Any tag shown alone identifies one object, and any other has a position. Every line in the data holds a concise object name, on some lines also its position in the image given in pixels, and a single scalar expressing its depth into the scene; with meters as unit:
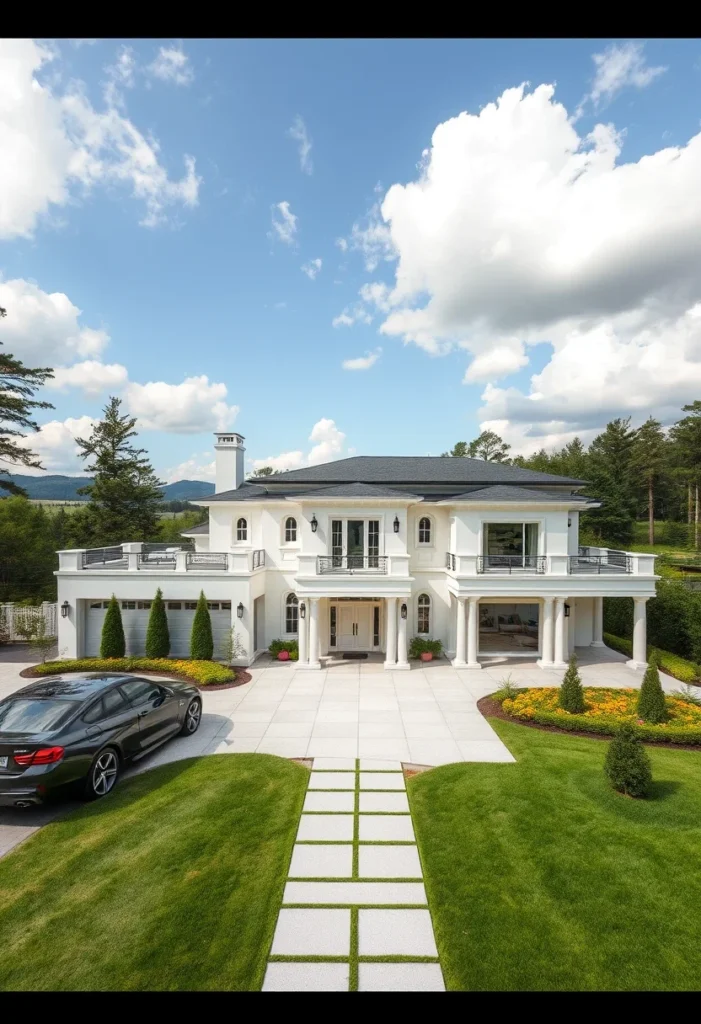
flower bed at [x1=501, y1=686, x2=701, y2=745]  11.11
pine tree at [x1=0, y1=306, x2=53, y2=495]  24.80
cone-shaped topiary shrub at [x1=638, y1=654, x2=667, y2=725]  11.70
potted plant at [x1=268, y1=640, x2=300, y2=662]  17.67
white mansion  16.98
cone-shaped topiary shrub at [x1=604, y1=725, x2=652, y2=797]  8.37
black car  7.71
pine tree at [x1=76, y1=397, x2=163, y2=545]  37.16
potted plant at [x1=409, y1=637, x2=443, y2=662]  17.70
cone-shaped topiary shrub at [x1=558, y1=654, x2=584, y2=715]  12.34
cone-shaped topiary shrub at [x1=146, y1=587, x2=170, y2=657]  16.92
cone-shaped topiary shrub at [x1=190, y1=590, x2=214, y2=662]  16.81
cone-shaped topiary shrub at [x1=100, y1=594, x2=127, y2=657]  16.91
